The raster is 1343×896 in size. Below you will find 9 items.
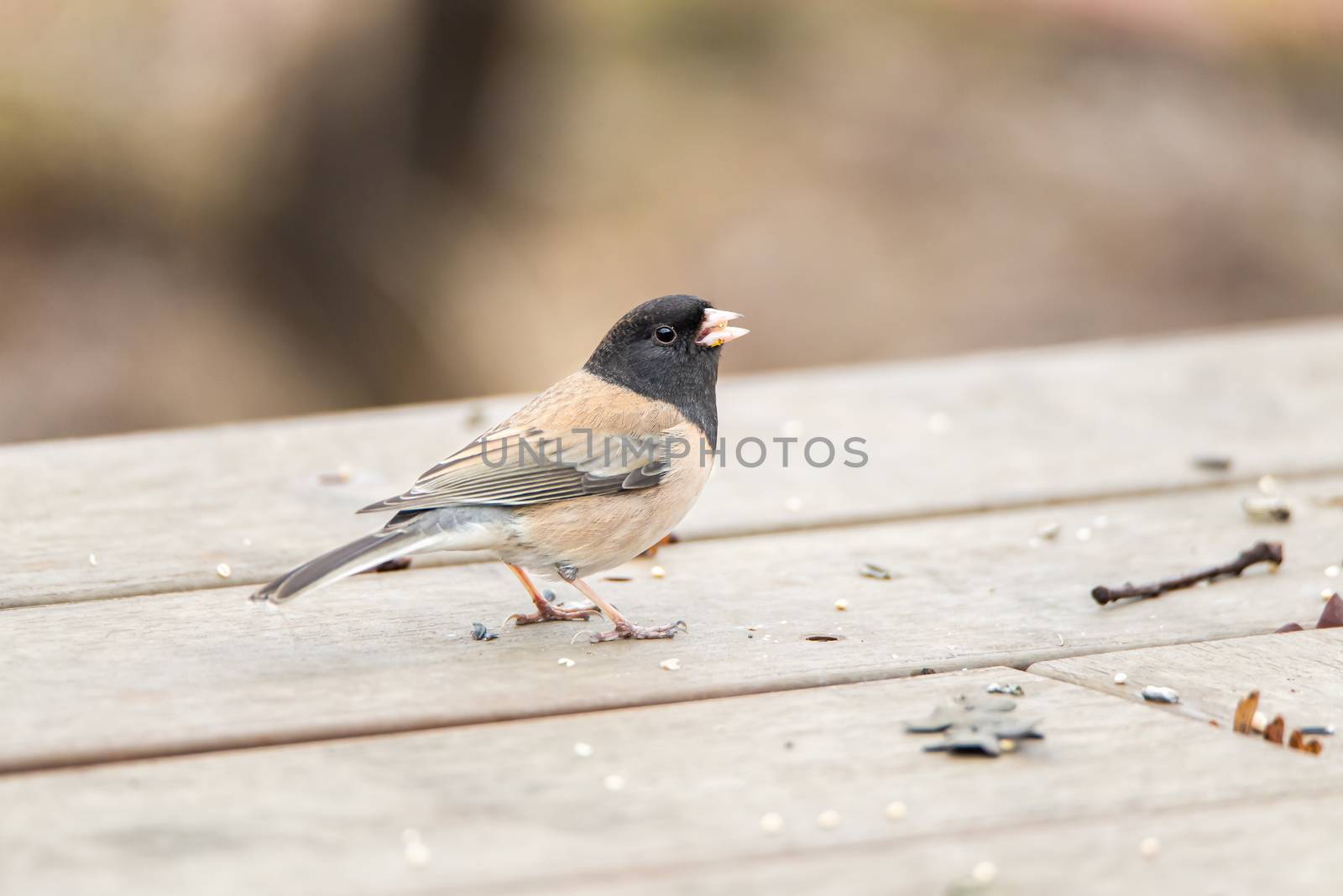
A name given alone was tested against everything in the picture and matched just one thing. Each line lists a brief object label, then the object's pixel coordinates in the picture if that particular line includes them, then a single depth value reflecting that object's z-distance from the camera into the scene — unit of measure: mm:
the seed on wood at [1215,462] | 6215
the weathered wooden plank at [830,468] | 5254
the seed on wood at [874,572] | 4997
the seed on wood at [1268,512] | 5551
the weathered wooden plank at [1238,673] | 3725
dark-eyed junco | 4695
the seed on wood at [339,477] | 6043
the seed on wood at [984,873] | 2797
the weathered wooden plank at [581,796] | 2883
